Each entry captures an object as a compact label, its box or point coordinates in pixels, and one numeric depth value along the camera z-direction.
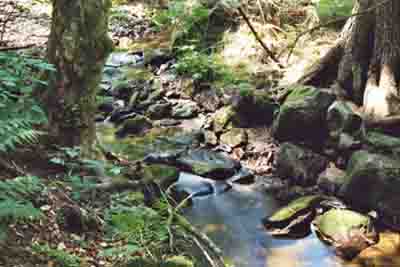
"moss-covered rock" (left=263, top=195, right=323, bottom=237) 5.86
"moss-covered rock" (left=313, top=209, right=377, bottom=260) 5.47
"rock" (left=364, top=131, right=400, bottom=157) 6.17
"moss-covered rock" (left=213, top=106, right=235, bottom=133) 8.16
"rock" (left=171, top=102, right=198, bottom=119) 8.88
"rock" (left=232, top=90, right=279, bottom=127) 8.18
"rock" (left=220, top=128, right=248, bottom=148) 7.75
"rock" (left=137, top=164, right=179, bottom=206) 5.17
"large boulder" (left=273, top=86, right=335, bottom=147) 7.35
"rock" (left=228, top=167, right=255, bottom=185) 7.02
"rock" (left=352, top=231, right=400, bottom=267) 5.29
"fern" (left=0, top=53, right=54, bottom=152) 2.70
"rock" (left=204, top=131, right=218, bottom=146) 7.95
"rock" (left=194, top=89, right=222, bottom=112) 8.92
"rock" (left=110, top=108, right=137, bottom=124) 8.84
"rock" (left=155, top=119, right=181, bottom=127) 8.65
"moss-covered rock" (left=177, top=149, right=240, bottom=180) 7.07
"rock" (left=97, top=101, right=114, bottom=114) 9.24
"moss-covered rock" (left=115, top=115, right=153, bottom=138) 8.43
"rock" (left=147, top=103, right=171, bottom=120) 8.92
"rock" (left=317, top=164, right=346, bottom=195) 6.48
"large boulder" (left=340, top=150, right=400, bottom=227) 5.89
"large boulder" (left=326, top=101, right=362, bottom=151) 6.82
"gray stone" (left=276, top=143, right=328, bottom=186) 6.78
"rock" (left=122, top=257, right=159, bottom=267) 3.38
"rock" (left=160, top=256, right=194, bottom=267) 3.43
